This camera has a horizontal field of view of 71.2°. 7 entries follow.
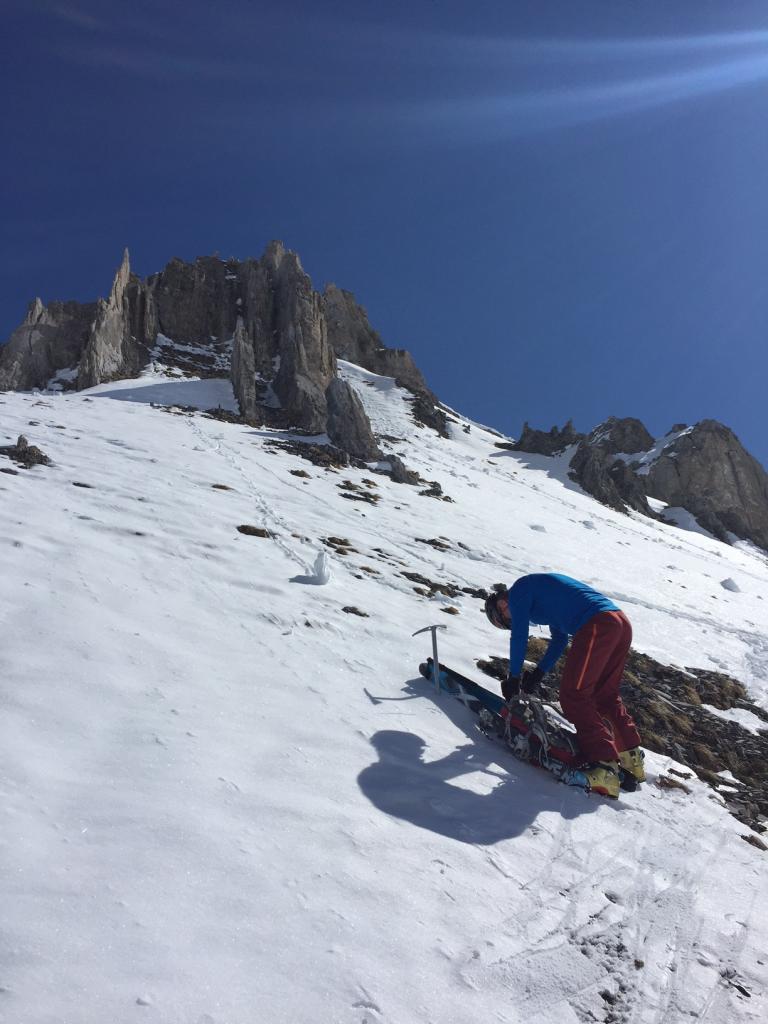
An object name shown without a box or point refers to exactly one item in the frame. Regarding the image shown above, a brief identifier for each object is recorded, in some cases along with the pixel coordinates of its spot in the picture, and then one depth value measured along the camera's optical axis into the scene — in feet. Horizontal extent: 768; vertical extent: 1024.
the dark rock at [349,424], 99.71
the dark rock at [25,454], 40.78
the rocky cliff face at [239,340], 126.21
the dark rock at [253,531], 37.09
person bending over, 18.08
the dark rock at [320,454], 83.30
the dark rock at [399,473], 85.97
